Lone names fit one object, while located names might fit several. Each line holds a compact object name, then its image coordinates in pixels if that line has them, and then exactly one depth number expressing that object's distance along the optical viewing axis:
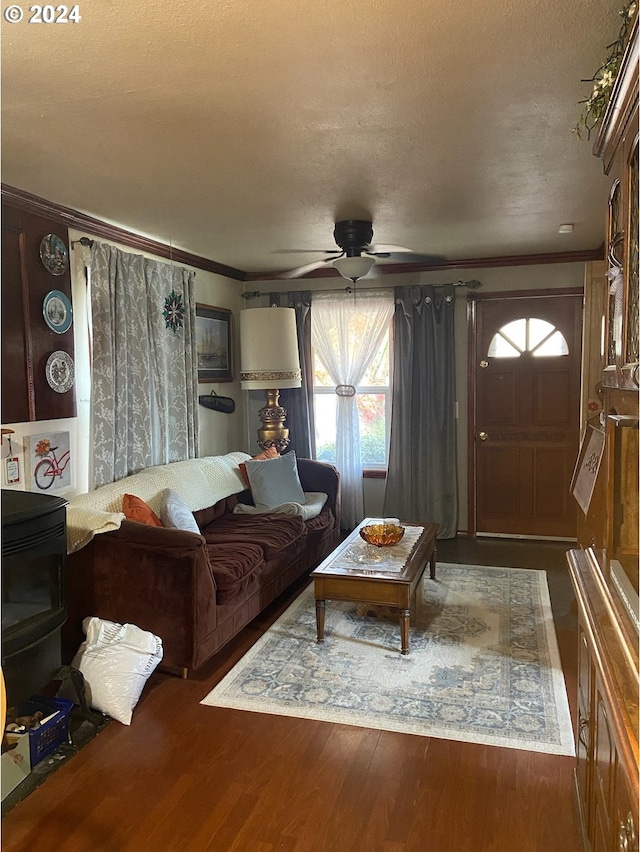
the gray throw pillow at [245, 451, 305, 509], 4.91
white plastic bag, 2.82
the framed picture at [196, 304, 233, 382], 5.46
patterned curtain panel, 3.99
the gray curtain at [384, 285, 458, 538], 5.64
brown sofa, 3.11
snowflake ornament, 4.68
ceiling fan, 3.98
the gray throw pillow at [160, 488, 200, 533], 3.66
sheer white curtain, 5.90
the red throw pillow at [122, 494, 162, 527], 3.55
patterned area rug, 2.79
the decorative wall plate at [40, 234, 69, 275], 3.61
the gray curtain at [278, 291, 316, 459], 6.01
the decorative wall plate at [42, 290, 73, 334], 3.63
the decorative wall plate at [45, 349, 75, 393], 3.66
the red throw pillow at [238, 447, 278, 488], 5.12
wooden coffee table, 3.33
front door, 5.50
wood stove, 2.52
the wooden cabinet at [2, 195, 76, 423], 3.37
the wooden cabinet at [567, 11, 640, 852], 1.36
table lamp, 5.06
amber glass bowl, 3.86
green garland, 1.58
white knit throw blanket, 3.13
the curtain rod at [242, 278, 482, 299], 5.59
